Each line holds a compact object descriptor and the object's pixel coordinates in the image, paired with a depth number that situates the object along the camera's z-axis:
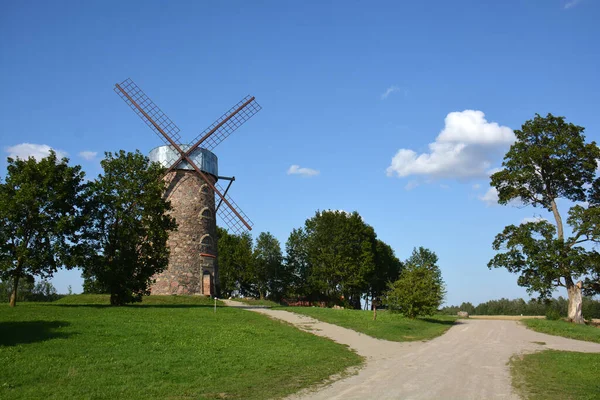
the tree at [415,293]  34.94
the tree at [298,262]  69.94
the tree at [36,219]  25.94
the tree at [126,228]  29.42
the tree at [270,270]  71.06
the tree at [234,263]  69.56
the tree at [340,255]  62.31
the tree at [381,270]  71.19
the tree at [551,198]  36.94
